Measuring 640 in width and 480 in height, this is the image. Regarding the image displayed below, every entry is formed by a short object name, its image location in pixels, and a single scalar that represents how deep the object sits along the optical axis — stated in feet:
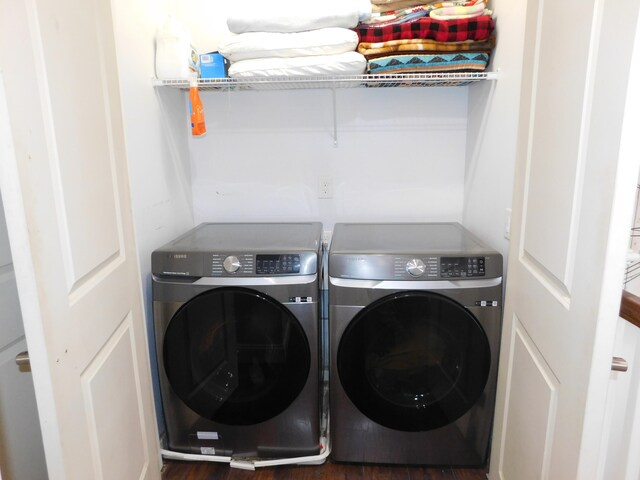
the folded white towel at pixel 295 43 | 5.20
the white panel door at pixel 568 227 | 2.41
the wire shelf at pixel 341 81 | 5.38
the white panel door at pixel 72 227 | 2.41
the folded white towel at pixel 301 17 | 5.18
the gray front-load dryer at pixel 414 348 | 4.83
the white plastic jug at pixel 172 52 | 5.55
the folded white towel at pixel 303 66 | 5.23
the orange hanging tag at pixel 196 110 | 5.44
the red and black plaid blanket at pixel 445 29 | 5.19
